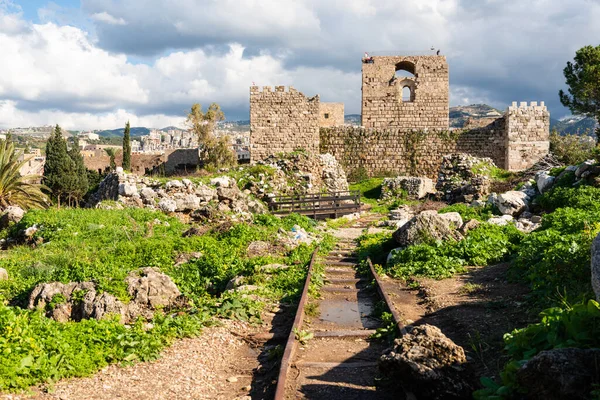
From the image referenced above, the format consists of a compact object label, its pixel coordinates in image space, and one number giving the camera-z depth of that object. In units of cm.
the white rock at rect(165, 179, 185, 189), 1748
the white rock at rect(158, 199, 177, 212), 1635
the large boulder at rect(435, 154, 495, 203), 2069
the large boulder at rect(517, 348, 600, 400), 329
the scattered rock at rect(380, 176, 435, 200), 2433
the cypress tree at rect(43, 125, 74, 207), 3152
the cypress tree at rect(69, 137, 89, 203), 3229
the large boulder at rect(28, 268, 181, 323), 682
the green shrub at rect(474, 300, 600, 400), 371
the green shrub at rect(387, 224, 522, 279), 912
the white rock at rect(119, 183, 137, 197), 1702
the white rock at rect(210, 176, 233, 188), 1891
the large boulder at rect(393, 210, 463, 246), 1054
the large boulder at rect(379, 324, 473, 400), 417
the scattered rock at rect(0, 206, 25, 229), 1509
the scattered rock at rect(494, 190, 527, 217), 1444
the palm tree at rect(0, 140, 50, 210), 1739
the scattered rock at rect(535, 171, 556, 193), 1568
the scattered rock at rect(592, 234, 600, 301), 407
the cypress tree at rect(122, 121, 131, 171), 4694
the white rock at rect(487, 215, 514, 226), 1247
